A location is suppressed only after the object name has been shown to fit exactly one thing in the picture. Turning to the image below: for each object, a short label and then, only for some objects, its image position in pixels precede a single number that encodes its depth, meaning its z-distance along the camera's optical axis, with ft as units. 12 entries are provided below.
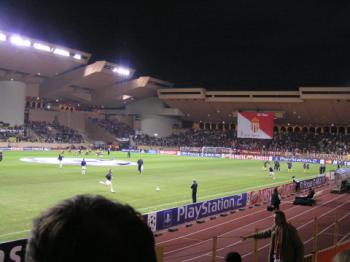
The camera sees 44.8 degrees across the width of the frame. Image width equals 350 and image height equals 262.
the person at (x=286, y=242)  22.08
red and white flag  238.07
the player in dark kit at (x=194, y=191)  78.59
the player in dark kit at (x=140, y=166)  125.59
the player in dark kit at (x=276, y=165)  158.06
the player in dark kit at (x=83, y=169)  113.27
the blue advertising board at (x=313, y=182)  112.54
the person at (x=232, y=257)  19.34
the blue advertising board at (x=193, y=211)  55.83
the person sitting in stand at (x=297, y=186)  105.81
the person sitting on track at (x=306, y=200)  84.53
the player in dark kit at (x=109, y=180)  86.59
